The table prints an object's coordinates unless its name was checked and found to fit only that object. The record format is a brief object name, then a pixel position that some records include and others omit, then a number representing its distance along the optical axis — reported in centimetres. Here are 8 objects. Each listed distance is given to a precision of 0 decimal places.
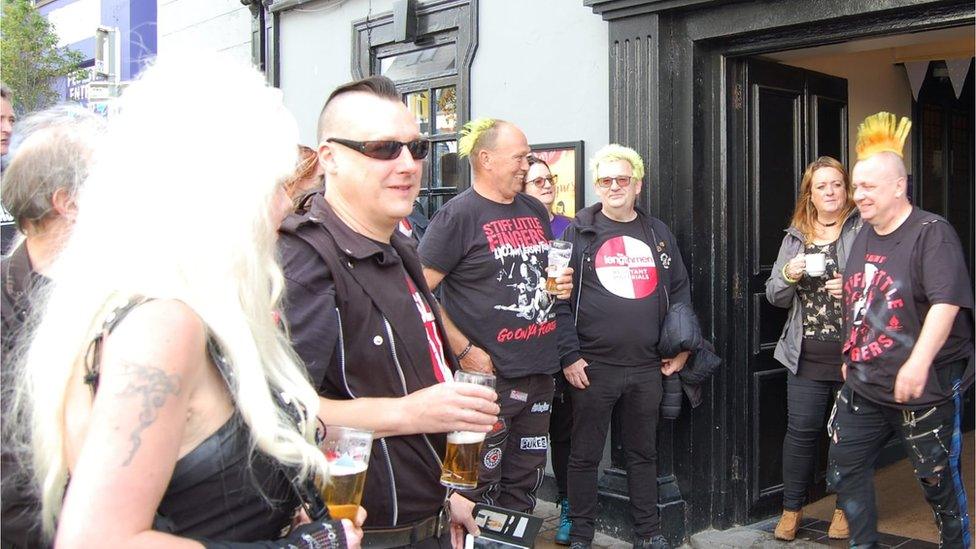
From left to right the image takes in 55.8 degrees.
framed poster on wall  541
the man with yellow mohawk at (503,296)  434
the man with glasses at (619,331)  472
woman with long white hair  128
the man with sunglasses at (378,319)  209
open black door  513
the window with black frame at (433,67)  616
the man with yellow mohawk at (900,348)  392
